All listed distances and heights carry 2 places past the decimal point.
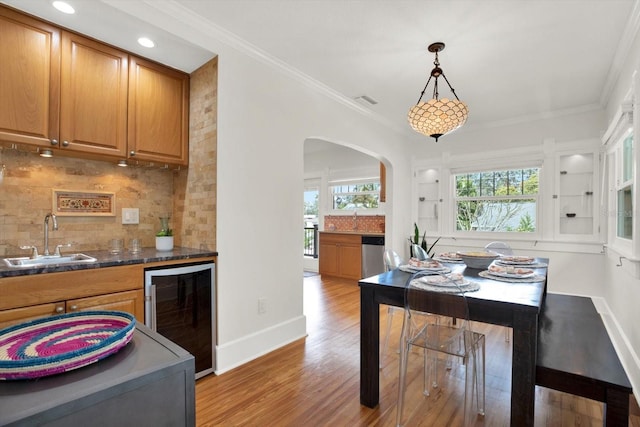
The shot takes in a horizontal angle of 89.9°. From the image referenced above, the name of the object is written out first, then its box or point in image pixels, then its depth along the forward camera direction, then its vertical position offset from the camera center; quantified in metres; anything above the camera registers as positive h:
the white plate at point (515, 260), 2.52 -0.37
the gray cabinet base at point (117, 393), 0.55 -0.34
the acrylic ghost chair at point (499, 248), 3.54 -0.38
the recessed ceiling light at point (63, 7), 1.86 +1.21
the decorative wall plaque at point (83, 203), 2.25 +0.07
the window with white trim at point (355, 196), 6.05 +0.35
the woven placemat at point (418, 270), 2.02 -0.38
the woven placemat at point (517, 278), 1.98 -0.40
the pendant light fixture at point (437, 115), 2.45 +0.77
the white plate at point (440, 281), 1.77 -0.38
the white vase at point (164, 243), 2.50 -0.24
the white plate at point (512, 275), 2.03 -0.39
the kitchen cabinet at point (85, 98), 1.87 +0.77
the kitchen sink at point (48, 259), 1.88 -0.30
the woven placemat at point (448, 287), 1.68 -0.40
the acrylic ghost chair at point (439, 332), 1.68 -0.75
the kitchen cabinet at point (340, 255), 5.59 -0.76
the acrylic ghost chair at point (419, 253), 2.97 -0.37
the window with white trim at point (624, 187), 2.68 +0.25
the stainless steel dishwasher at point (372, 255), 5.32 -0.70
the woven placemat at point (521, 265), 2.48 -0.39
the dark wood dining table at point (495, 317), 1.48 -0.53
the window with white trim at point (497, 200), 4.44 +0.21
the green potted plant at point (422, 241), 4.99 -0.42
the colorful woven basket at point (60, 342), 0.62 -0.31
